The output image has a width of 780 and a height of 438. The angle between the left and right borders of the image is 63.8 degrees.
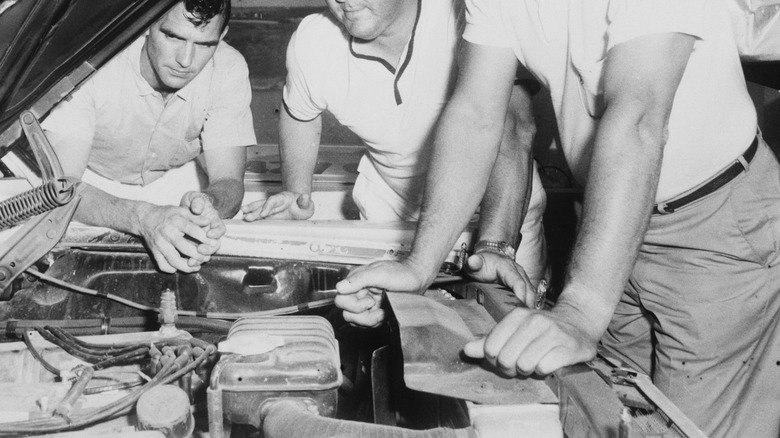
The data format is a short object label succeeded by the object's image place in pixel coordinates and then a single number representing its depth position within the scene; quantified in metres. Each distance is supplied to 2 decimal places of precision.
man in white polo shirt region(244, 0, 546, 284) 1.90
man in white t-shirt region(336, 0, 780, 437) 1.09
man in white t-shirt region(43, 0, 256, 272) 2.02
